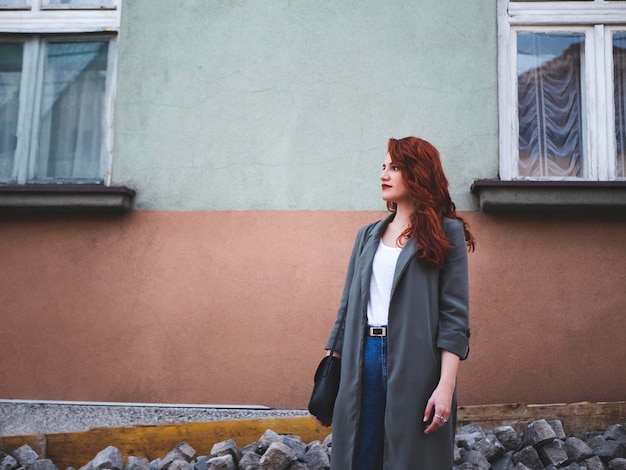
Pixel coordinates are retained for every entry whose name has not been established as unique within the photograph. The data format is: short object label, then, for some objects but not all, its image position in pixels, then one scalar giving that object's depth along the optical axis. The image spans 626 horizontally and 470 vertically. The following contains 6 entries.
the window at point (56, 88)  5.30
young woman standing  2.51
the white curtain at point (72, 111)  5.29
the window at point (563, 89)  5.04
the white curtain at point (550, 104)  5.08
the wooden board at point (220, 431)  4.00
